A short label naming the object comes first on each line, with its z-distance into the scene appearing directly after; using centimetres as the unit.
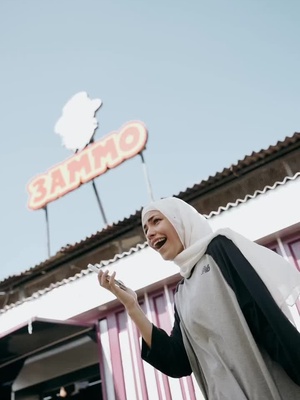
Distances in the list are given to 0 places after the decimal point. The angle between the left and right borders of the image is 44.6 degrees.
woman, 140
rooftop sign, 1123
